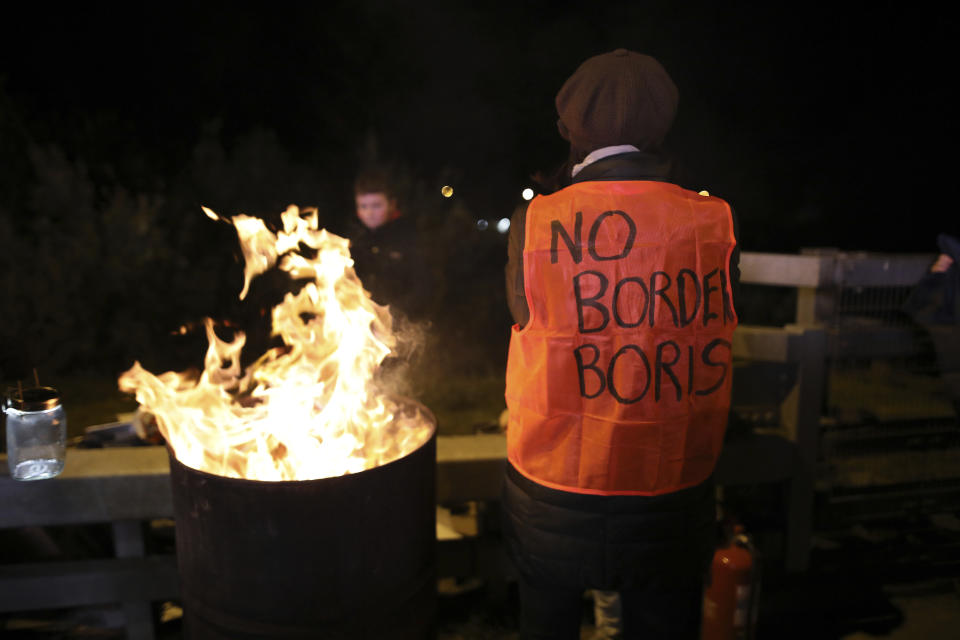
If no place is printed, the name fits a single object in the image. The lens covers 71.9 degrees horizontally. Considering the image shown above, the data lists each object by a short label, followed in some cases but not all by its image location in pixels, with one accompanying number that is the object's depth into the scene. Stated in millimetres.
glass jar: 2602
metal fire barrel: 2094
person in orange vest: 1965
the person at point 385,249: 4711
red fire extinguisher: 3029
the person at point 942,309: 3738
